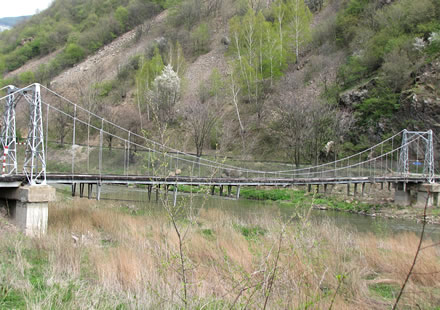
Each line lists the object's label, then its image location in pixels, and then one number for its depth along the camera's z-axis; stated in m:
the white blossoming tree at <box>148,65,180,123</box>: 33.59
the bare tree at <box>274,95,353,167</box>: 27.02
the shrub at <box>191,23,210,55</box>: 51.59
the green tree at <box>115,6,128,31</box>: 70.44
